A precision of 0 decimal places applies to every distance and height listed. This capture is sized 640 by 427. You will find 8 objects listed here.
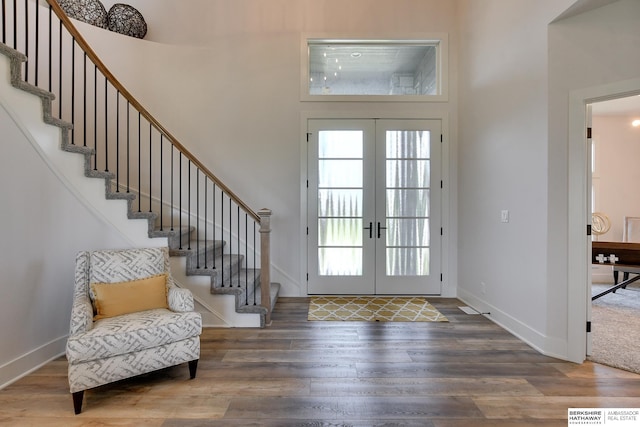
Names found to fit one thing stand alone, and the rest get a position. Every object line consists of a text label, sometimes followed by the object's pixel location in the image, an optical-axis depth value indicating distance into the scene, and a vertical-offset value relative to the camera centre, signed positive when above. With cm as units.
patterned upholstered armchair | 183 -74
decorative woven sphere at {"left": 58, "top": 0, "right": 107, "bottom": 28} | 364 +254
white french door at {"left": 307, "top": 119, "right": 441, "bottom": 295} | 404 +9
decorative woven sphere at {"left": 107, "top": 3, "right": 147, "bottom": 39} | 382 +252
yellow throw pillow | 218 -63
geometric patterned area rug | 327 -113
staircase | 253 -6
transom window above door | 409 +208
